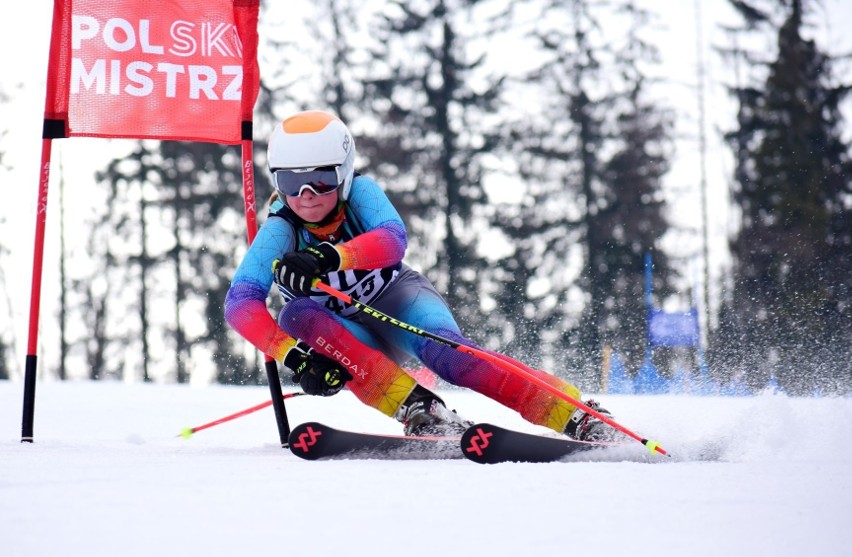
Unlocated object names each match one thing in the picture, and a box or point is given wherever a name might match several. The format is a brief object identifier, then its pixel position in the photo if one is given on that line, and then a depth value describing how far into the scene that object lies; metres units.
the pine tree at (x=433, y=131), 38.56
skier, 7.95
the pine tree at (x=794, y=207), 33.81
